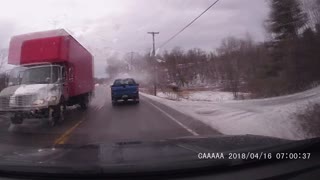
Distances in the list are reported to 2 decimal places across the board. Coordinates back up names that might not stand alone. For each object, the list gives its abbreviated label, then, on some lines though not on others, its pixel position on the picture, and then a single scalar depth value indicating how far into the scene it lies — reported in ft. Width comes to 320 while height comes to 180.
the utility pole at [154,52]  88.82
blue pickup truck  51.44
